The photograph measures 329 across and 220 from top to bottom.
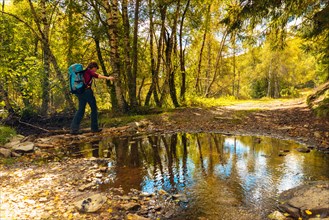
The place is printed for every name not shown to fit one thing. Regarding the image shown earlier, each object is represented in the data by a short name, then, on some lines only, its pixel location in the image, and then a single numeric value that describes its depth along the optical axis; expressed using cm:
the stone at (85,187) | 432
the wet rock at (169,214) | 345
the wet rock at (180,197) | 391
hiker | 760
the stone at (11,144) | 718
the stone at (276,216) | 331
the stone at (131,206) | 362
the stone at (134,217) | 333
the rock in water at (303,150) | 629
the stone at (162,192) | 413
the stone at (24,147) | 683
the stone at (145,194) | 408
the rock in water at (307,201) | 330
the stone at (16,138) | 786
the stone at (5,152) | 638
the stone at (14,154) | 652
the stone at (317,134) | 760
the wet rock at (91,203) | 360
